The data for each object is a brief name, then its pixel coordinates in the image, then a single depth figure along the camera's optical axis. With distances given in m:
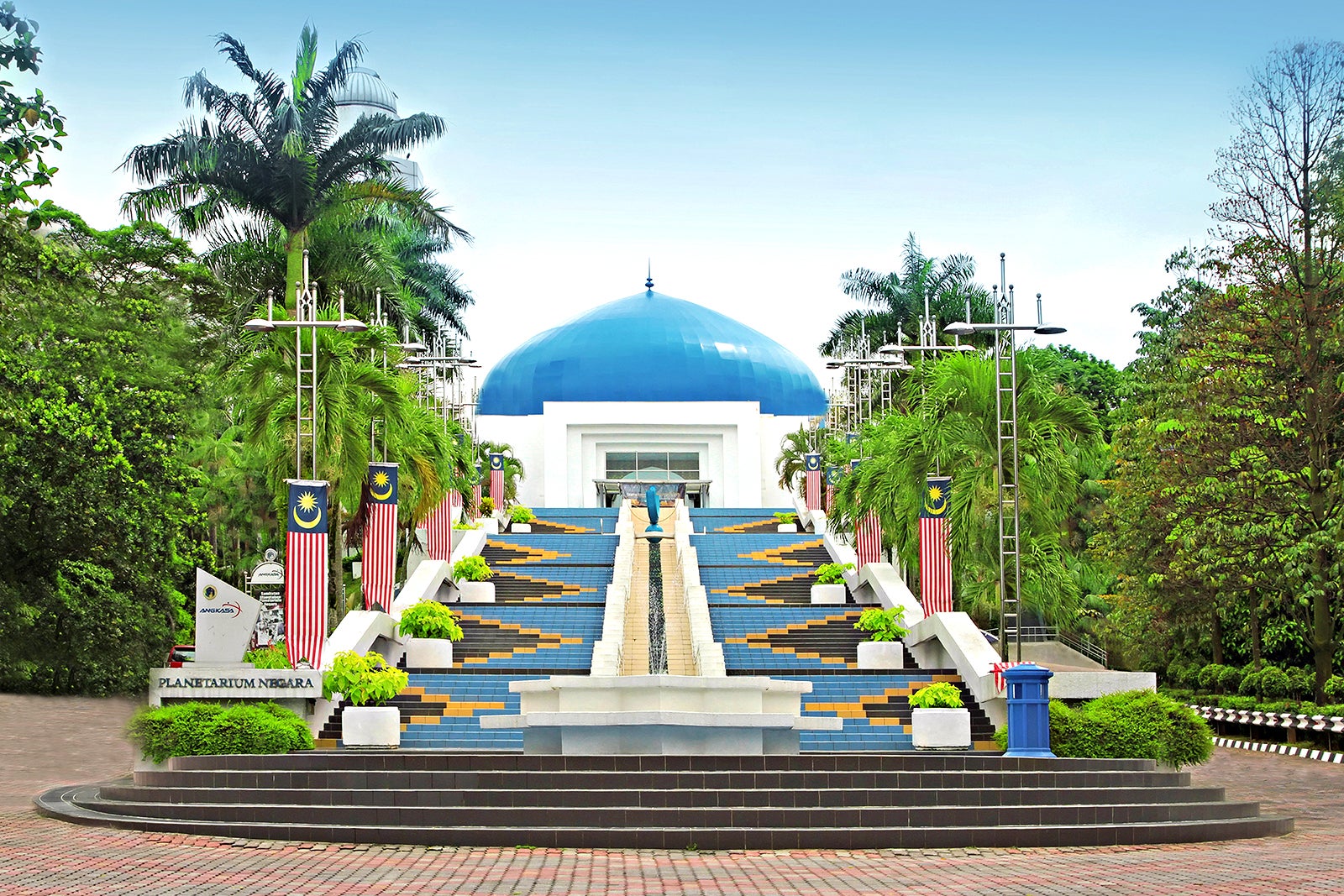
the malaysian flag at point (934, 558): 27.83
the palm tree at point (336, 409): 25.39
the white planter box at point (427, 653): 26.59
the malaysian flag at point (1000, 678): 21.76
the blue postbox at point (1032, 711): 18.03
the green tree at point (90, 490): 27.27
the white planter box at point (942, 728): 20.98
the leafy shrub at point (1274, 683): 28.06
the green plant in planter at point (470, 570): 32.91
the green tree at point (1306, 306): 25.83
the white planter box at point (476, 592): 32.47
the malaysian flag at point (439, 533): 35.66
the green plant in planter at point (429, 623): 26.75
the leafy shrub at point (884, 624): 27.69
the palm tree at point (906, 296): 47.28
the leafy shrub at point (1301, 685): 27.95
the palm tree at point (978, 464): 25.95
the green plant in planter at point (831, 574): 33.41
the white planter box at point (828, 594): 32.38
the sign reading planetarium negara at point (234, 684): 19.97
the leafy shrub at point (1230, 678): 32.06
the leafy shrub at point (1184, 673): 34.69
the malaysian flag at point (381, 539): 27.83
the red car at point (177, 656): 31.87
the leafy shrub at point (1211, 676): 32.56
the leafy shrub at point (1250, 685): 28.97
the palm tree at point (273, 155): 32.41
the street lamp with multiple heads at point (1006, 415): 21.38
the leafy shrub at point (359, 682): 21.66
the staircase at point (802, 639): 22.28
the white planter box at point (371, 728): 21.27
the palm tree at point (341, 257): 34.50
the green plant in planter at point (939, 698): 21.14
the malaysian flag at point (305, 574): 22.98
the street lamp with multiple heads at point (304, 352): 22.52
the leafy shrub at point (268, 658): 21.38
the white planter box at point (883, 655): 27.23
